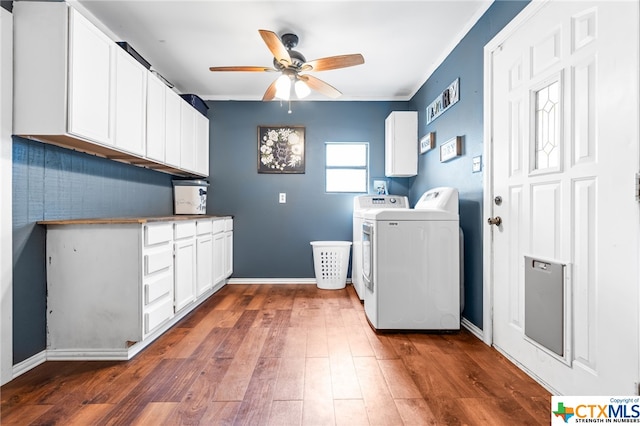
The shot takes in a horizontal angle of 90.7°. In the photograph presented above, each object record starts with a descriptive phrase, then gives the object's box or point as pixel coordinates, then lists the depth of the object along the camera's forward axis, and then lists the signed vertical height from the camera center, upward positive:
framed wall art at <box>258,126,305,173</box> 3.94 +0.79
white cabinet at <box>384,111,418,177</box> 3.68 +0.82
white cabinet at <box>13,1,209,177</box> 1.70 +0.75
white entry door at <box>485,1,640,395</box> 1.18 +0.08
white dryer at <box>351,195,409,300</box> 3.35 +0.08
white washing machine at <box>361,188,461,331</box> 2.31 -0.42
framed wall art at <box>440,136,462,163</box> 2.57 +0.55
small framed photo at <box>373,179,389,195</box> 3.95 +0.32
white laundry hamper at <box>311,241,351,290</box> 3.63 -0.58
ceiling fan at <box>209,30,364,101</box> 2.29 +1.15
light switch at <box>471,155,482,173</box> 2.25 +0.36
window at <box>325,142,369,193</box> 4.03 +0.58
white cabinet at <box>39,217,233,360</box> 1.88 -0.46
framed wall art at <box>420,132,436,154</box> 3.20 +0.75
